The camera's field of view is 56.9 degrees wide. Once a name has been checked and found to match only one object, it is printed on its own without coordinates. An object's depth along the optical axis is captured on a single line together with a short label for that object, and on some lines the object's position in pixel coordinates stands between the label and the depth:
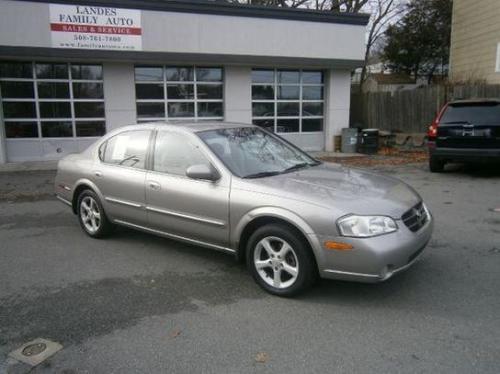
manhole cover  3.36
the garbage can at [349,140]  16.36
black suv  10.02
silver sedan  3.87
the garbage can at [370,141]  15.94
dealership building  13.04
